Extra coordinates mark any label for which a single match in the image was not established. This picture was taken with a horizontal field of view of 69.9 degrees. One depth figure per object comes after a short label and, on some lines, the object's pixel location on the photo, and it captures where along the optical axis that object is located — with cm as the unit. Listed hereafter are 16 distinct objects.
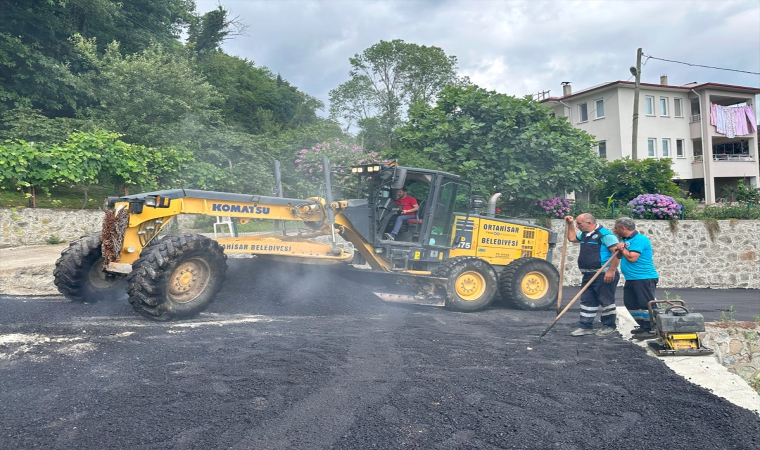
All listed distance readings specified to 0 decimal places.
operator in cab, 865
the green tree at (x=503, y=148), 1300
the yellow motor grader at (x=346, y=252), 646
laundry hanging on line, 3241
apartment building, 3031
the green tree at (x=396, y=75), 3381
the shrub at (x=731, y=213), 1559
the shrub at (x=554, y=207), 1418
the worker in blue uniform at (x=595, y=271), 661
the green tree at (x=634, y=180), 1698
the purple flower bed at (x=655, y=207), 1481
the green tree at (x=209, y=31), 3362
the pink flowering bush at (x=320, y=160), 1283
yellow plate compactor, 578
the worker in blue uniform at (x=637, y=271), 629
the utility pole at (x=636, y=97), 2392
